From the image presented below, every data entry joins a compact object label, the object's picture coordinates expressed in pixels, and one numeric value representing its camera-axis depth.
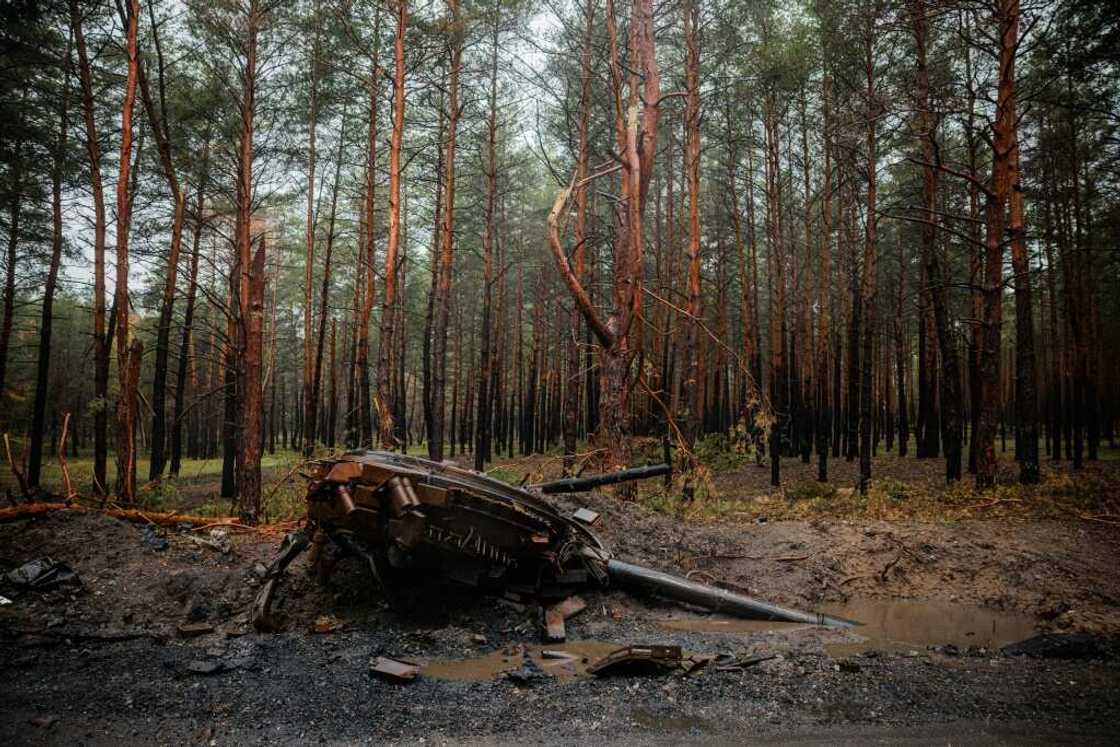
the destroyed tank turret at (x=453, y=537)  4.72
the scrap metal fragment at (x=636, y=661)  4.11
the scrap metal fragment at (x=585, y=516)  6.54
